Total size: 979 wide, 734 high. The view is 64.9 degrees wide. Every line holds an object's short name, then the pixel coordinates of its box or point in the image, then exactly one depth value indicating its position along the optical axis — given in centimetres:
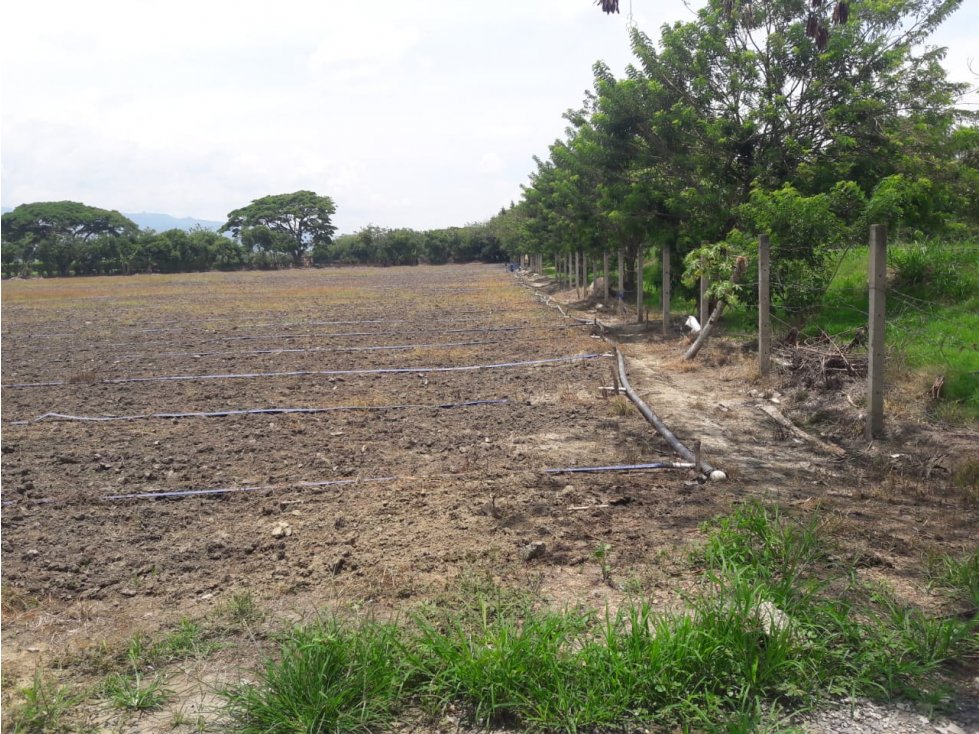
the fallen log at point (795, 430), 629
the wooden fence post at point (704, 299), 1099
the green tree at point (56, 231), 7081
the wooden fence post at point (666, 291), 1331
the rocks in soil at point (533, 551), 411
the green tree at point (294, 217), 9725
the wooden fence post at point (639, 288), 1501
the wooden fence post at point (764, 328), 887
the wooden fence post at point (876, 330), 620
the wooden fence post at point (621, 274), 1711
